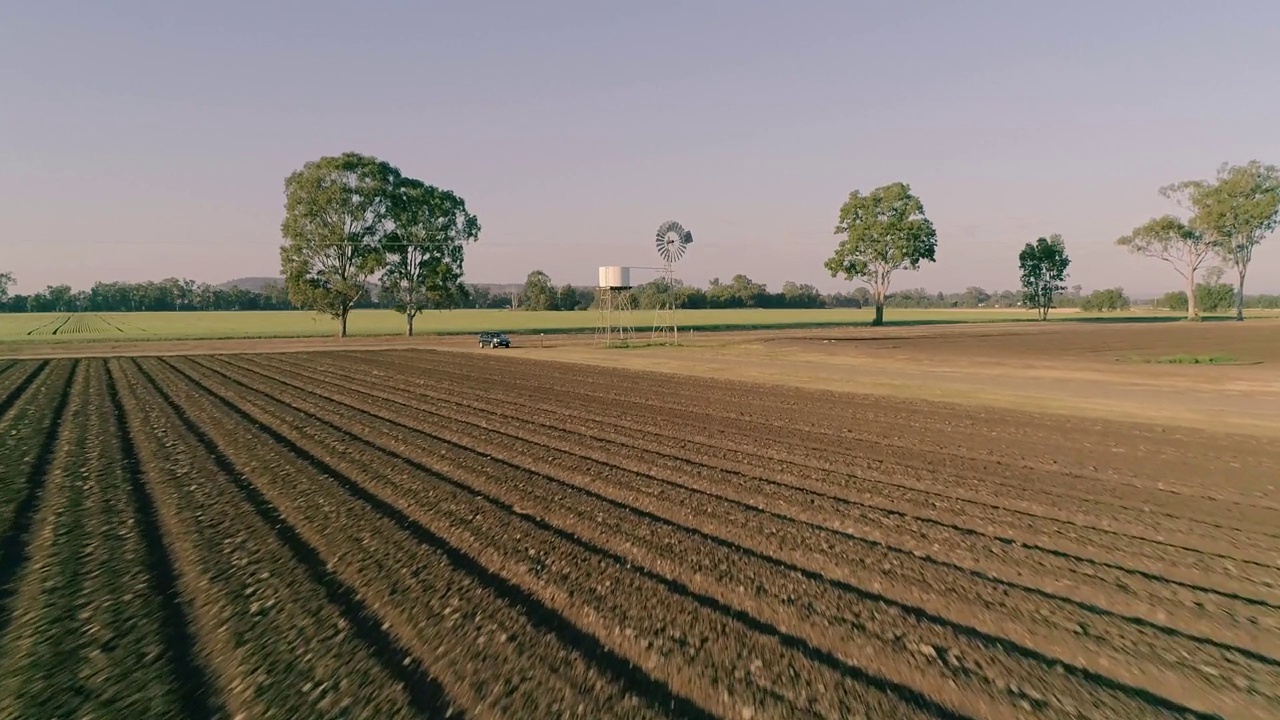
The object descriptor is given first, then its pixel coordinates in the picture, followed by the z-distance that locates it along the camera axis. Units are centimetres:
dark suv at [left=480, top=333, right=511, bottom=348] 6281
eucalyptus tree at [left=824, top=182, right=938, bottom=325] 9225
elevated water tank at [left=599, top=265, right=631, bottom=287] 6206
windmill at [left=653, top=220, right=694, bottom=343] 6781
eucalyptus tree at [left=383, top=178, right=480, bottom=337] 7556
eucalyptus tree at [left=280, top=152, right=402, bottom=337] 7088
